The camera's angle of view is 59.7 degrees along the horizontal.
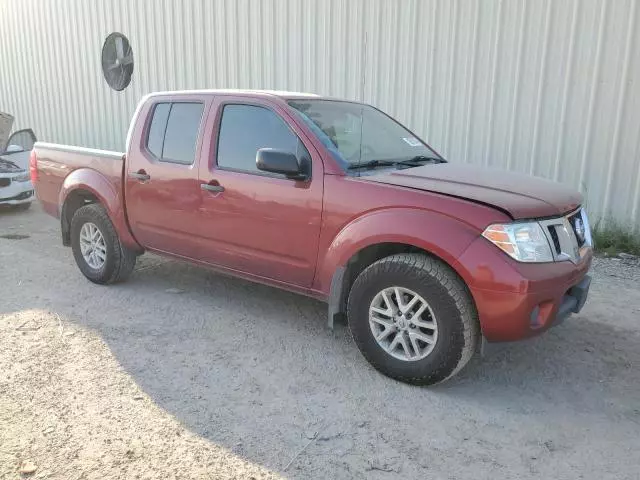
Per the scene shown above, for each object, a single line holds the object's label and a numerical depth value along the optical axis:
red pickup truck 3.12
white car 8.66
